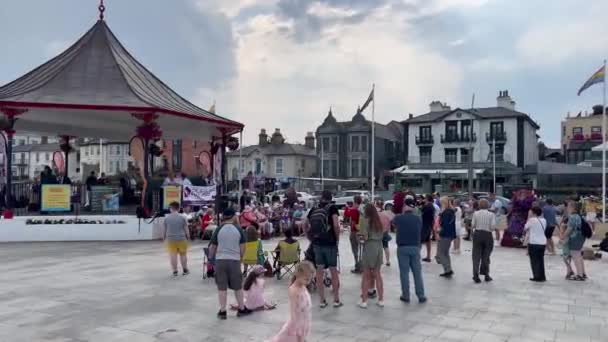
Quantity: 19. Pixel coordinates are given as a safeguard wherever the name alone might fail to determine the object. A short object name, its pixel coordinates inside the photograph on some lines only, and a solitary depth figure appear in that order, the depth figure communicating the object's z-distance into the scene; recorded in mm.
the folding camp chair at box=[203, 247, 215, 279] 10473
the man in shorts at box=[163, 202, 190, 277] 10805
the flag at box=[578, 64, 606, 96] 24203
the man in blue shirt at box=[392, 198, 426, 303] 8617
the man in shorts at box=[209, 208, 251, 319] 7480
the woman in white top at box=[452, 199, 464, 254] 14642
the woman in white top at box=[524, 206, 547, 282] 10578
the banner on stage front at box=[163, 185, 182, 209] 18234
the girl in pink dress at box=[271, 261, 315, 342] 5348
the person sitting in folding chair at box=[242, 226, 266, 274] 9969
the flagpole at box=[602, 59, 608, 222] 24312
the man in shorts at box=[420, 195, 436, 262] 13125
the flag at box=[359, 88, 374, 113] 30328
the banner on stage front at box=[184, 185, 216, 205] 18922
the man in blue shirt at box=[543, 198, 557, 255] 14172
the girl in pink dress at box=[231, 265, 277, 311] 7961
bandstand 17297
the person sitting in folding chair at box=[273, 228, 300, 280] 10295
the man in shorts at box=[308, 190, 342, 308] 8250
